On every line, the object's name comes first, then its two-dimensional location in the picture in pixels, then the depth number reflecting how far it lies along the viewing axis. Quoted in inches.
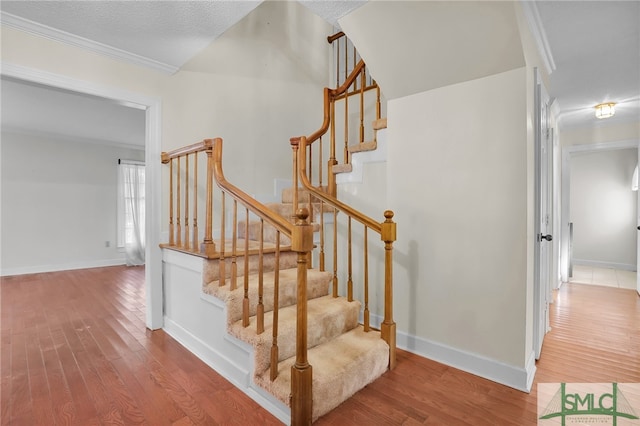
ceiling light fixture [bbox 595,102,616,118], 140.2
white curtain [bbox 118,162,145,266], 250.1
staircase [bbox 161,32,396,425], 65.5
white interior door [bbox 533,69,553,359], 85.6
